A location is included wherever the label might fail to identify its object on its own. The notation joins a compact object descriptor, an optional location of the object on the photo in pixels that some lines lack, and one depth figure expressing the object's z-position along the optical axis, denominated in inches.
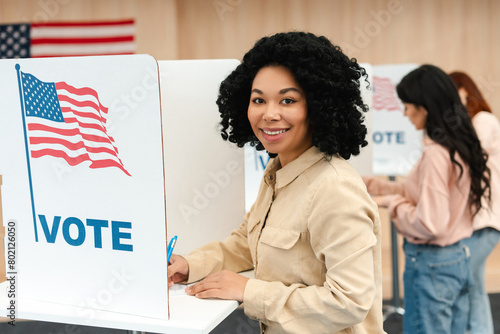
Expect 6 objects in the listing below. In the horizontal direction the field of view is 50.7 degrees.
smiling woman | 47.3
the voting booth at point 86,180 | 44.6
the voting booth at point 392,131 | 132.1
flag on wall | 184.1
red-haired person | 99.3
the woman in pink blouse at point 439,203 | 89.8
